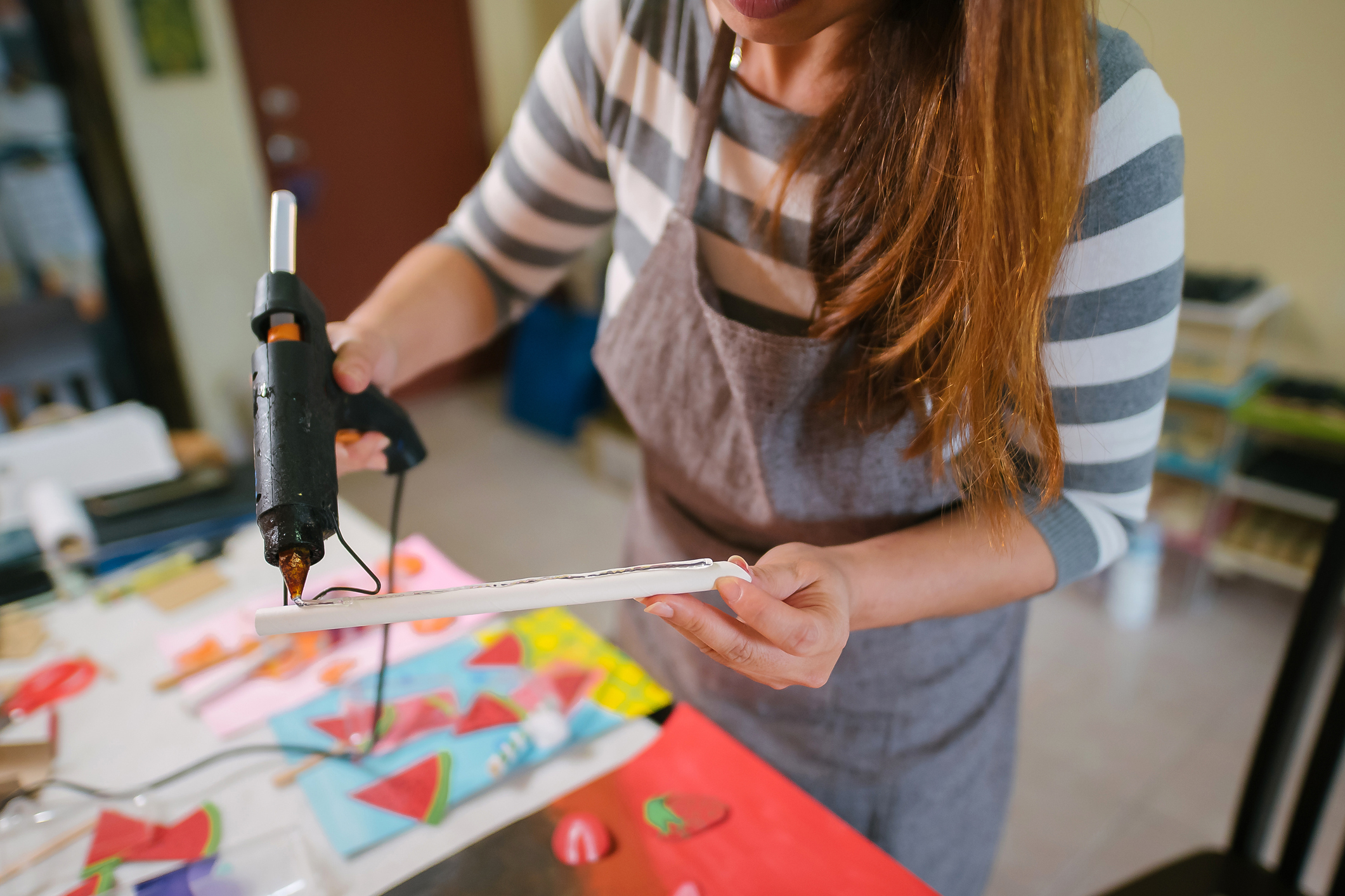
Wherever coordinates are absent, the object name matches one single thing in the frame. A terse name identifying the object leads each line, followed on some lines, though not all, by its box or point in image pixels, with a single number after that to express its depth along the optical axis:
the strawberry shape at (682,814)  0.62
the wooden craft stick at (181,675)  0.78
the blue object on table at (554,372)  2.87
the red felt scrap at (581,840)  0.60
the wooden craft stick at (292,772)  0.67
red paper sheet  0.58
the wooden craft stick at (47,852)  0.60
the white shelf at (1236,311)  1.78
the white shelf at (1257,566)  1.89
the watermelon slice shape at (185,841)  0.61
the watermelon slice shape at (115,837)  0.61
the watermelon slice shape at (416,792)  0.64
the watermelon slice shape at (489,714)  0.71
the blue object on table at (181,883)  0.58
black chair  0.78
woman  0.49
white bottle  2.02
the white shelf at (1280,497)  1.83
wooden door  2.76
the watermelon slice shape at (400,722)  0.70
